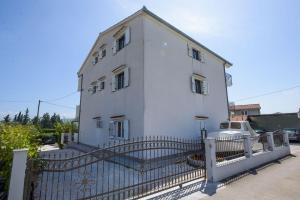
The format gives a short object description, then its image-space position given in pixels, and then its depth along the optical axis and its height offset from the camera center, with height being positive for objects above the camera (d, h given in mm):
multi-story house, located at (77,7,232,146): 10180 +3001
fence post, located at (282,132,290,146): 11694 -917
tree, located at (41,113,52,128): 57625 +2511
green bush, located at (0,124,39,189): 4467 -452
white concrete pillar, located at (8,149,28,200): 3461 -893
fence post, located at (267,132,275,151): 10070 -759
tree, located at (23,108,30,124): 68500 +5041
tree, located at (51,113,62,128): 60875 +3988
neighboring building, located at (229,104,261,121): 35566 +3550
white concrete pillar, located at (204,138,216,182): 6188 -1080
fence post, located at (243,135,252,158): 7977 -863
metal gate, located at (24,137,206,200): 3911 -1584
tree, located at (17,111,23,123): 68444 +4806
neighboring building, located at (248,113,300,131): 21625 +735
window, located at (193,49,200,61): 14361 +5890
